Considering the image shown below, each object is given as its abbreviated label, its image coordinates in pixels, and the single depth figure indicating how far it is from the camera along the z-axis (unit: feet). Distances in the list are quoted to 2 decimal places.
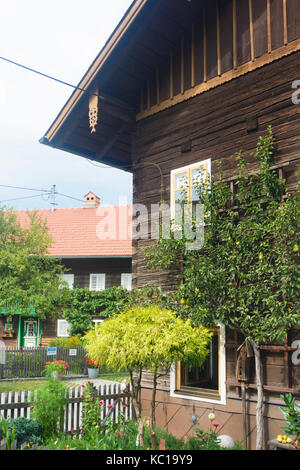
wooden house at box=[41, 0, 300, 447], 25.07
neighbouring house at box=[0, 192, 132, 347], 83.41
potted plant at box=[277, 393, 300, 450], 20.48
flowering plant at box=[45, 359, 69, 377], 35.83
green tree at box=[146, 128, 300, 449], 22.40
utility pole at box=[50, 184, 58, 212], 103.33
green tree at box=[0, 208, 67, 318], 72.28
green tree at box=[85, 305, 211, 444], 21.25
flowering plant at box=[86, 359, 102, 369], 65.43
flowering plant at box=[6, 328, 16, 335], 84.43
